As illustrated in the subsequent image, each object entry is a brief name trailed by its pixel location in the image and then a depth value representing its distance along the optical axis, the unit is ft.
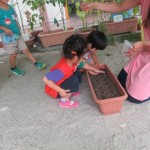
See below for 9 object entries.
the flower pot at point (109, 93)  4.14
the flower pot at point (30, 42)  8.38
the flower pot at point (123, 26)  8.53
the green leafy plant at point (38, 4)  7.34
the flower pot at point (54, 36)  8.24
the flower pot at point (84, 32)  8.11
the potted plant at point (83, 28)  7.01
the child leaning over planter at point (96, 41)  4.94
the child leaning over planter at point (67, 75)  4.28
